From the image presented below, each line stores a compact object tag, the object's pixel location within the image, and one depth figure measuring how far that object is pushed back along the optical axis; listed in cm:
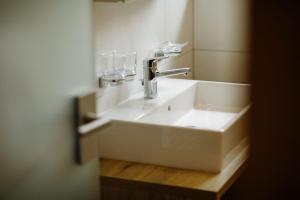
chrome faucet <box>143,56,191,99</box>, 178
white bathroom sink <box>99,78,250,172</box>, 143
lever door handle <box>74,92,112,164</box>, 93
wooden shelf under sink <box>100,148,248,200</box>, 134
